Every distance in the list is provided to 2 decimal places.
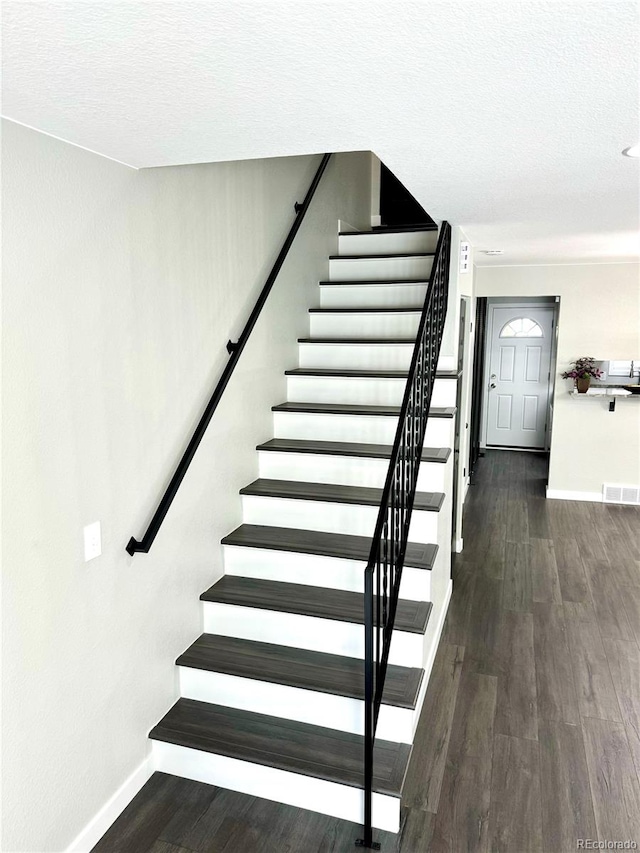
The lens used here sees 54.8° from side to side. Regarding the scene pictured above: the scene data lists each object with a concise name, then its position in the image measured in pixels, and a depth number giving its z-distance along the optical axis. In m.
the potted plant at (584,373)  6.18
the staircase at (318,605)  2.44
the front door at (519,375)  8.58
